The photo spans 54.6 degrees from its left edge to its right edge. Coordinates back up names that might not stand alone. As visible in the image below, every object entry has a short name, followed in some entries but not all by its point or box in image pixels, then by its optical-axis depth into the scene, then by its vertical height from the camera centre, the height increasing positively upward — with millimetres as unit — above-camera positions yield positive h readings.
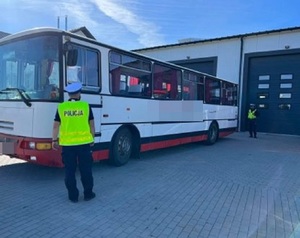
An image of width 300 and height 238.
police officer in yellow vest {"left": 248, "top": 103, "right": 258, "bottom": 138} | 14766 -976
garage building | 15344 +1818
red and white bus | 5227 +88
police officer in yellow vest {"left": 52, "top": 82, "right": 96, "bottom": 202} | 4492 -621
